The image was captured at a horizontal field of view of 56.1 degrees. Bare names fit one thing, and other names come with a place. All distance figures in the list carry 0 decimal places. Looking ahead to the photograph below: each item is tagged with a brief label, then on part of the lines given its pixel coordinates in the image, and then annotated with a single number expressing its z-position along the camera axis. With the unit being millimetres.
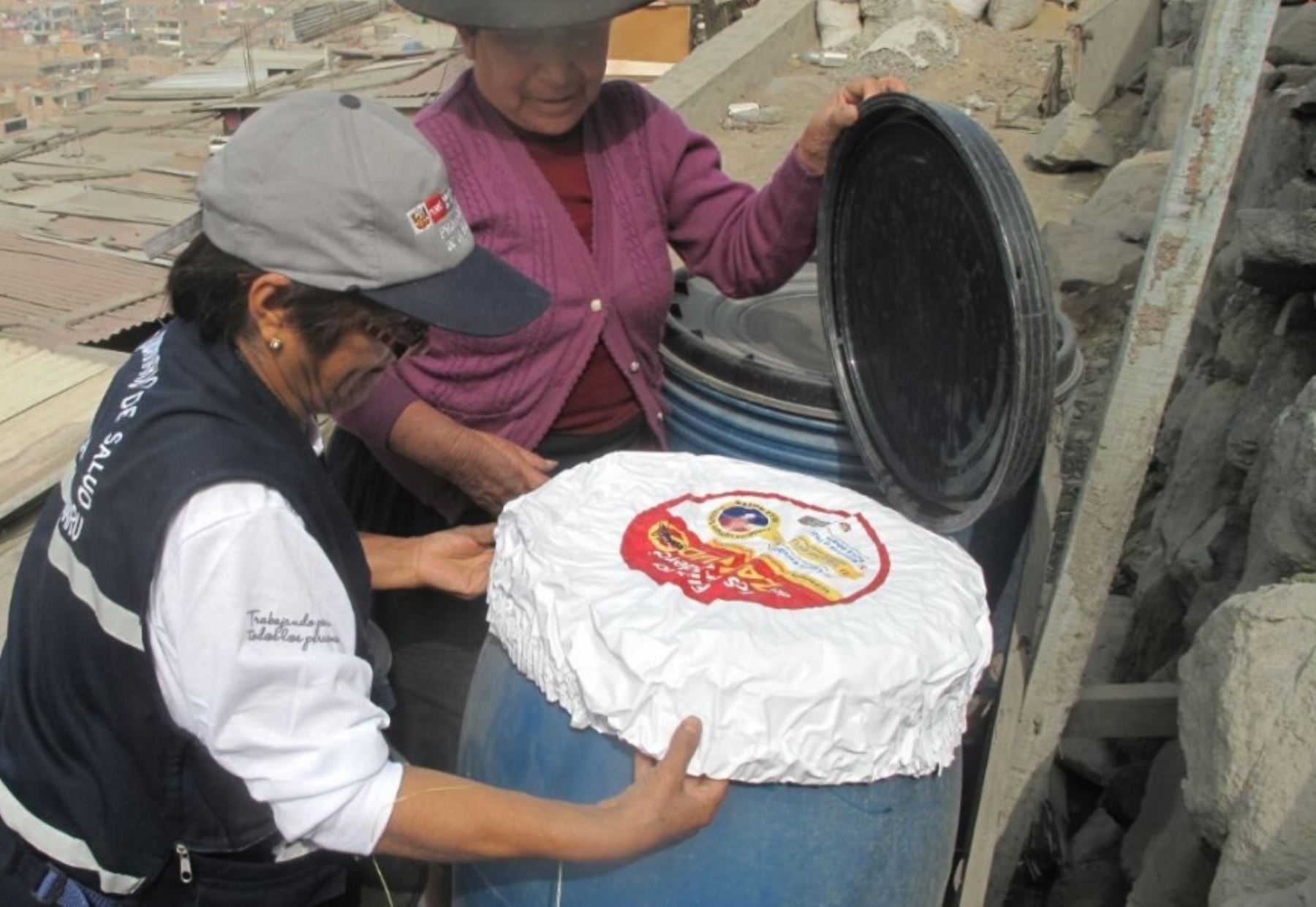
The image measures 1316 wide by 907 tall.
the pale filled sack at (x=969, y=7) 9516
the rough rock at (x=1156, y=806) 2549
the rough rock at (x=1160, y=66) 6730
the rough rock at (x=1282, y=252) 2557
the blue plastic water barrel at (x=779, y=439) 2266
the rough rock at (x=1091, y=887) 2736
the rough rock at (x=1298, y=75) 3494
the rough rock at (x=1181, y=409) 3375
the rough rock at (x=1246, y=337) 2939
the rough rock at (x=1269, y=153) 3178
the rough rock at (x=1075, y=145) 6820
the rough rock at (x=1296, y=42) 3855
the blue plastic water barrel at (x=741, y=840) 1582
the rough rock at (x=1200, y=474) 2975
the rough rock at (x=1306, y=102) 3043
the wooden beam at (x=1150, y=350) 1650
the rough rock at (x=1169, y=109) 5816
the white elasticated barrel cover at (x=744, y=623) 1489
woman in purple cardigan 2104
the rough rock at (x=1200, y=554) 2750
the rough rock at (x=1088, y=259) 4688
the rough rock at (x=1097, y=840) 2857
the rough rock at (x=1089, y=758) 3178
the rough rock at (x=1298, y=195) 2867
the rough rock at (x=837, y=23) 9031
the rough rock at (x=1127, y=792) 2893
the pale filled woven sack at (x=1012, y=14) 9414
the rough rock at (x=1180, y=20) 6966
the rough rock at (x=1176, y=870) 2113
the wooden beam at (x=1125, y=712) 2381
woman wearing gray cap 1346
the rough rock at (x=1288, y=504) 2051
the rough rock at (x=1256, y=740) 1630
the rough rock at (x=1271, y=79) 3674
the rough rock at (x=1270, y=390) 2652
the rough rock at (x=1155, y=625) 2965
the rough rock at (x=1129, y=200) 5125
